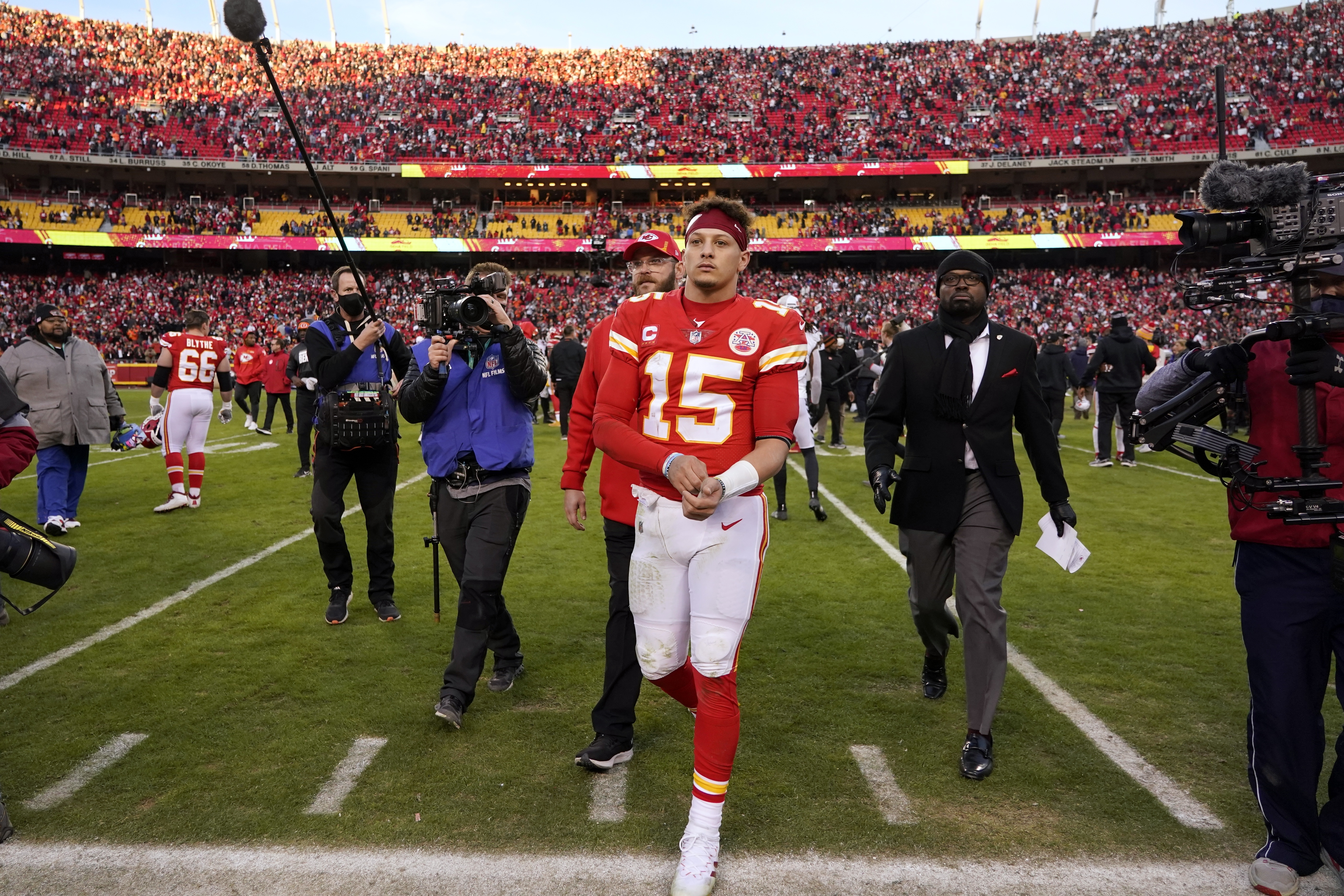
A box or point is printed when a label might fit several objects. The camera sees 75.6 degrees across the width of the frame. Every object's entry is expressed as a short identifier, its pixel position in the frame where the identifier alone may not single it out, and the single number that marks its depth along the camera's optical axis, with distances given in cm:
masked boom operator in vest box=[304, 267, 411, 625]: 525
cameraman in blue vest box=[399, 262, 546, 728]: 407
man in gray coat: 768
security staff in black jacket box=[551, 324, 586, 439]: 1477
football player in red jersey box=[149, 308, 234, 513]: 903
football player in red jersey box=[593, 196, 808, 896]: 281
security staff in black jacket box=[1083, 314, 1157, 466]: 1181
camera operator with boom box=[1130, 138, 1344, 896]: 267
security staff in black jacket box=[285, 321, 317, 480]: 1080
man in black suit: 368
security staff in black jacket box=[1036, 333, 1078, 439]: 1345
